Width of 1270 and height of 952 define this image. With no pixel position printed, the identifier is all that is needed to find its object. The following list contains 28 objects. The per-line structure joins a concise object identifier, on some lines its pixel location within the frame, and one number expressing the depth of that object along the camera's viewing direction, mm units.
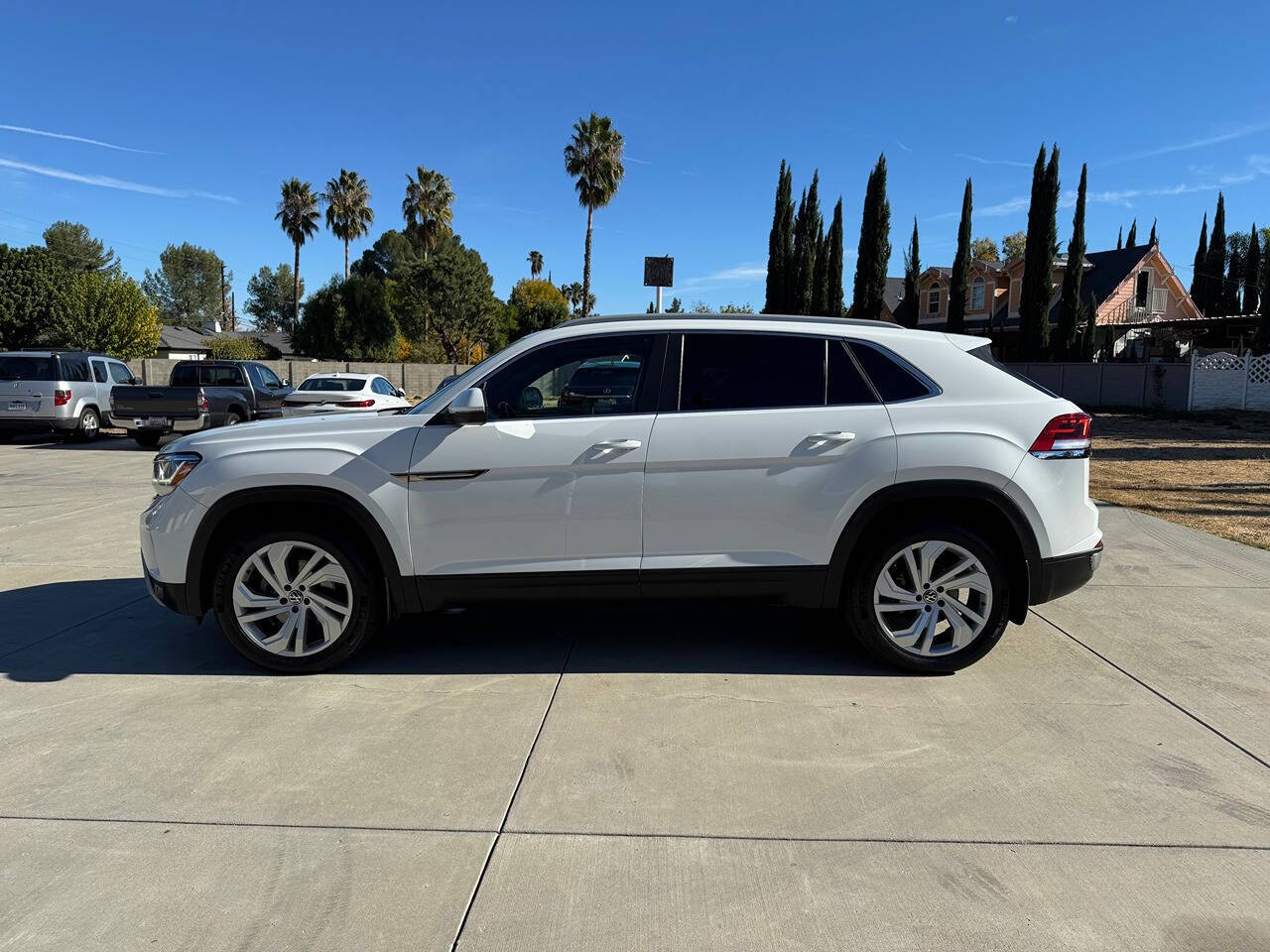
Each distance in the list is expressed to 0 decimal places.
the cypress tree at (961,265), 39062
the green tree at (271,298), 104500
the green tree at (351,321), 50094
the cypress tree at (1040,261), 33656
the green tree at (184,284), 102000
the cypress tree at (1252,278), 39688
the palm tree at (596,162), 44125
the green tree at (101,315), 34375
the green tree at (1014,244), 70938
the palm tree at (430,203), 59625
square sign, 13914
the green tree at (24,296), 38188
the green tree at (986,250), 73500
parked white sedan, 16406
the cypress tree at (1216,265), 49438
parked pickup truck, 15867
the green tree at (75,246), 73812
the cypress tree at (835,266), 45125
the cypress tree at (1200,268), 50312
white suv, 4293
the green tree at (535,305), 72562
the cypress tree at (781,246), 49000
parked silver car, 16984
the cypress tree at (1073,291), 33531
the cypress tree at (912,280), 43969
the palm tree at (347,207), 59875
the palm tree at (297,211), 57344
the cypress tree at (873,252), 41406
